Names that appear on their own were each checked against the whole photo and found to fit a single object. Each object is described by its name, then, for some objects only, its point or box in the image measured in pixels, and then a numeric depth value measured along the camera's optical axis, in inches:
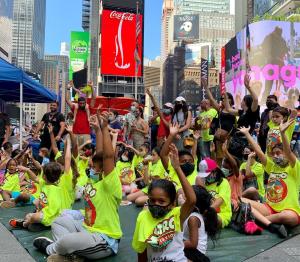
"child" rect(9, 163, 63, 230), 206.2
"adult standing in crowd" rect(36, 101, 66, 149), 357.4
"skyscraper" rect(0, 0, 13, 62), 3442.4
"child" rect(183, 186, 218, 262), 136.9
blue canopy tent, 363.6
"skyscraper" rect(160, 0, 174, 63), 6544.3
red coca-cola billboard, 2377.0
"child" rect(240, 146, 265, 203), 256.1
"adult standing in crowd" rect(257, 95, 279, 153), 279.9
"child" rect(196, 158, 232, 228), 193.2
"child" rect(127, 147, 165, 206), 259.8
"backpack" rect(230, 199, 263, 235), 193.8
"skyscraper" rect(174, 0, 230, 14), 6318.9
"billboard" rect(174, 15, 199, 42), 4559.5
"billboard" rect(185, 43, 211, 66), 4362.7
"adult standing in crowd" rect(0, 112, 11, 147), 421.1
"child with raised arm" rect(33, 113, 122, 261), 154.0
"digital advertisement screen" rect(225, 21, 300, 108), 1306.6
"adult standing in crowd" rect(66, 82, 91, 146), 349.7
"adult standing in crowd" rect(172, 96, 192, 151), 312.5
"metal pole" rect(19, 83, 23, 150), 367.2
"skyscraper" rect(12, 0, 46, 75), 6742.1
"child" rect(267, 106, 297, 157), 237.4
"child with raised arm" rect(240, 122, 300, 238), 195.2
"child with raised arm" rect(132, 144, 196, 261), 123.9
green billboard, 3651.6
